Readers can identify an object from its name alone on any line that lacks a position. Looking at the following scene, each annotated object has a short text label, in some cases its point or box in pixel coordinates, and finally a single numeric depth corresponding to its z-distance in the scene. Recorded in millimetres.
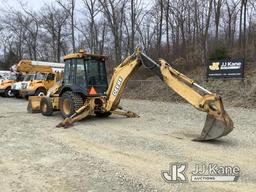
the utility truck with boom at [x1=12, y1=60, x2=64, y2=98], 15477
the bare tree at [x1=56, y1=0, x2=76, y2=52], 28878
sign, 13300
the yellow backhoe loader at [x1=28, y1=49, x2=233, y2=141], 6583
